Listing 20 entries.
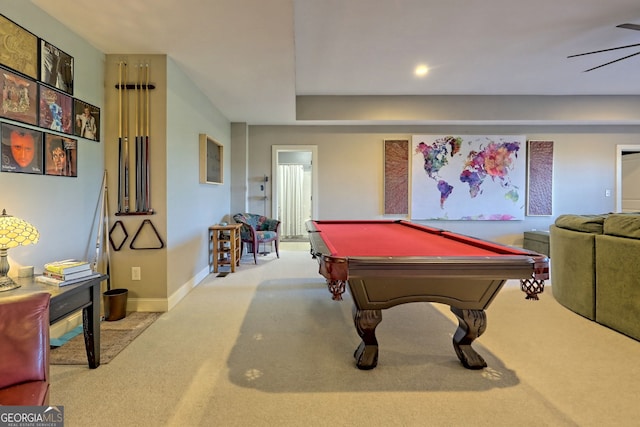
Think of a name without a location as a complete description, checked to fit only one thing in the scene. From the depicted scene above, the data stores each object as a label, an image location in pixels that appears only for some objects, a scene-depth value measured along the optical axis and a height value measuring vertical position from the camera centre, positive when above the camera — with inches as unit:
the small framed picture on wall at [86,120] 92.4 +27.9
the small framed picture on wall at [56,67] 80.6 +39.4
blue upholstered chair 179.5 -14.4
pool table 57.2 -12.6
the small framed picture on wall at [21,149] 71.6 +14.5
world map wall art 214.1 +22.3
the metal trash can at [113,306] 99.6 -32.6
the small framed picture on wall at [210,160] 144.6 +25.4
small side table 156.4 -19.8
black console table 60.5 -20.4
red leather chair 39.6 -19.9
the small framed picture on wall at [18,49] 70.4 +39.1
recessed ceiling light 148.6 +69.9
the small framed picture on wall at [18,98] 70.9 +27.1
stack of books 65.7 -14.9
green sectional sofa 87.4 -19.4
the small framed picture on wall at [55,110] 80.7 +27.3
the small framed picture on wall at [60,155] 82.4 +15.0
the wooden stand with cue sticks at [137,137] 105.2 +24.8
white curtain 281.1 +10.2
